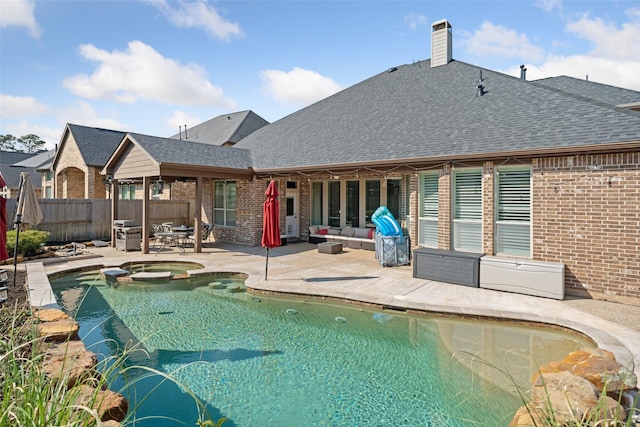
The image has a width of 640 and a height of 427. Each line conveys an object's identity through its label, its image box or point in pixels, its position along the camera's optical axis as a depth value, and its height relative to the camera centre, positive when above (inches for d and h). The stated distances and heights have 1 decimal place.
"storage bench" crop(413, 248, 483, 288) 332.8 -57.0
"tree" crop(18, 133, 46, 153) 3002.0 +558.7
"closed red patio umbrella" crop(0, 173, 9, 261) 271.6 -16.4
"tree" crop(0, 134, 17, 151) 2908.5 +543.9
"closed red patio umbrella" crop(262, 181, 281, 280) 364.2 -14.7
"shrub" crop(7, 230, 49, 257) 442.1 -43.7
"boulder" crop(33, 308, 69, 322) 196.8 -61.4
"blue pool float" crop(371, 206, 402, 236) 434.6 -19.8
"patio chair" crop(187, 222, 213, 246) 612.4 -40.6
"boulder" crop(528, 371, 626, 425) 124.3 -69.3
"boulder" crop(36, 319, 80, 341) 175.0 -62.4
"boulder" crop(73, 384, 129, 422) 116.7 -67.9
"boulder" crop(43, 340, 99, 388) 137.7 -64.7
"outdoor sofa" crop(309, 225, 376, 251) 532.1 -44.4
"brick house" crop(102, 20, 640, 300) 295.0 +48.9
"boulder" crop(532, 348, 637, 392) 144.6 -71.2
